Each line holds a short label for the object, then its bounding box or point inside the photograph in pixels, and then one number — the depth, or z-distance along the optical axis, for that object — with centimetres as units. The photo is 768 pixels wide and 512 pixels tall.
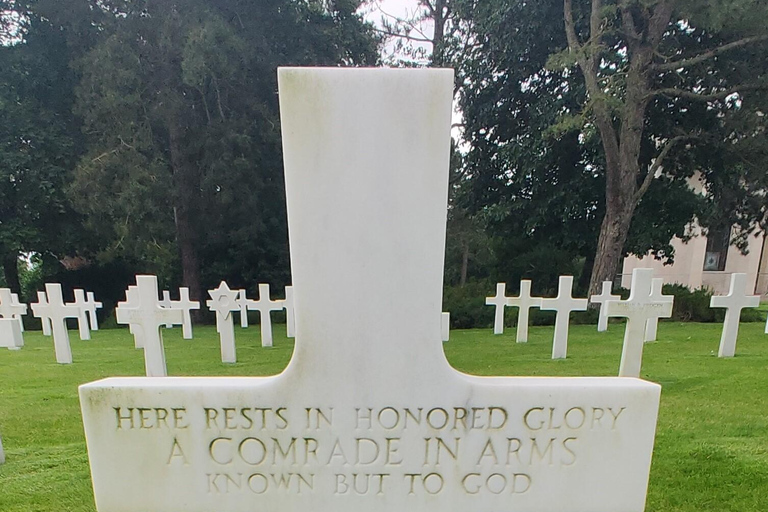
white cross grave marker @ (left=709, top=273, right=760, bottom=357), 553
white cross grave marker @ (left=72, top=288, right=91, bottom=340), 808
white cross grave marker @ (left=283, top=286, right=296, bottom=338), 709
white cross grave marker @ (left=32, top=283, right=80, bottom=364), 573
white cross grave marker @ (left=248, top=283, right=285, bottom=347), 747
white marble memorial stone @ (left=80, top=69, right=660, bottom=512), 159
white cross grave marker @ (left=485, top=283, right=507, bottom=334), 830
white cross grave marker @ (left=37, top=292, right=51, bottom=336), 920
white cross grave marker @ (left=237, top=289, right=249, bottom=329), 768
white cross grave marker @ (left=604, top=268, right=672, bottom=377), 421
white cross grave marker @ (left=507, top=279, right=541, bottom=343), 745
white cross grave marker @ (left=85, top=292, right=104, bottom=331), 888
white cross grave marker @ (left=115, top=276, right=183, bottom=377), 406
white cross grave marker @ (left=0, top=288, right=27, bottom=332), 757
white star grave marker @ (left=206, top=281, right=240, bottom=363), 596
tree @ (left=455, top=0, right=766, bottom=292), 910
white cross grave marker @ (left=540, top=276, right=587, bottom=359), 599
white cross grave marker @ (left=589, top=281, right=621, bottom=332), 724
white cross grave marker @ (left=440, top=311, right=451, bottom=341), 675
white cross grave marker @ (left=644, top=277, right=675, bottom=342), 599
